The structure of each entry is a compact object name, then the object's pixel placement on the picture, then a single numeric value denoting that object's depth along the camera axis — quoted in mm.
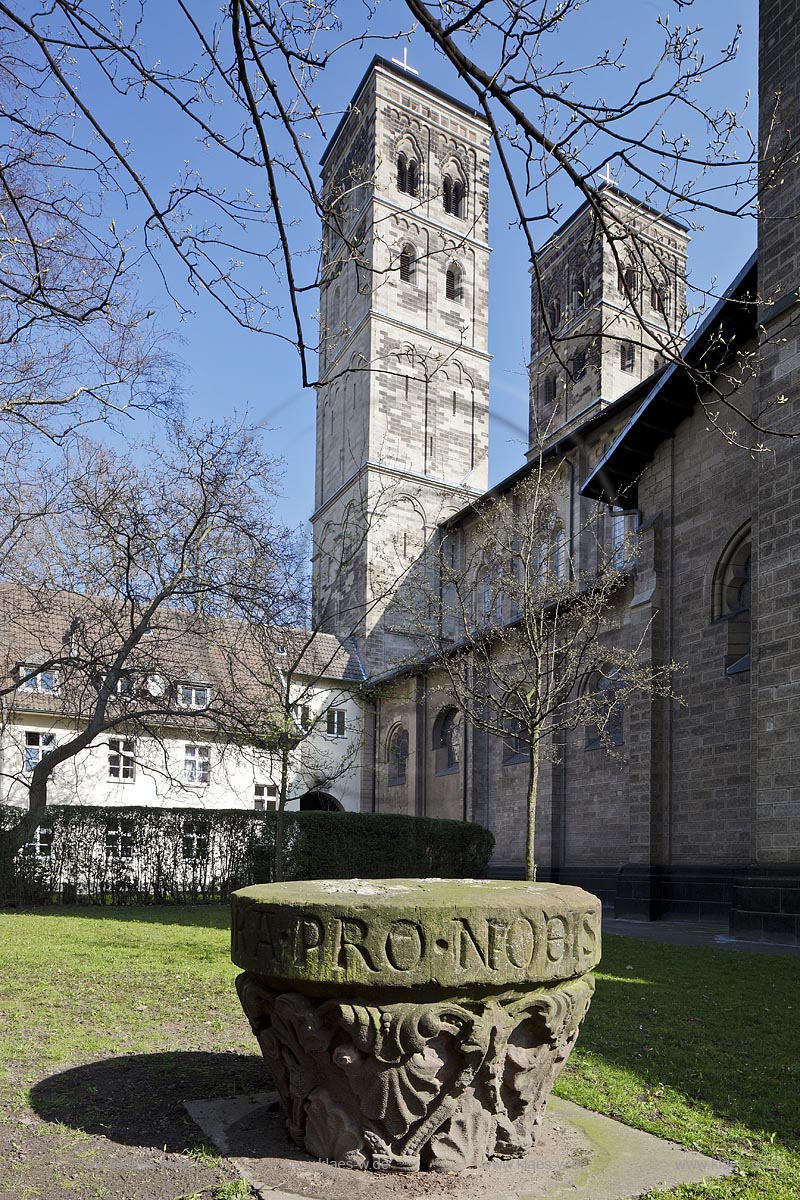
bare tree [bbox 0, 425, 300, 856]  17078
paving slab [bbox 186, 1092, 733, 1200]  3732
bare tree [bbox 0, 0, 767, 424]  3615
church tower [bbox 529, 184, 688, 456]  40062
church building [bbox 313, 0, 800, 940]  12031
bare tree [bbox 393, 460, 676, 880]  14133
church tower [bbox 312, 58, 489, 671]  39562
